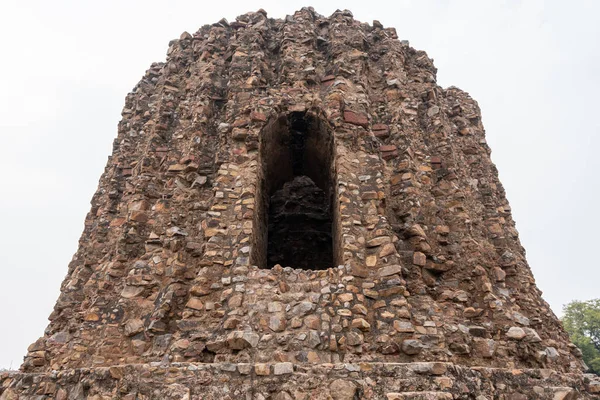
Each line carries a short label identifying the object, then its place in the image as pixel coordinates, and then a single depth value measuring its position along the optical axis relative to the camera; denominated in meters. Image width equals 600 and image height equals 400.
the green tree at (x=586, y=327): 31.45
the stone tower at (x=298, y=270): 4.73
